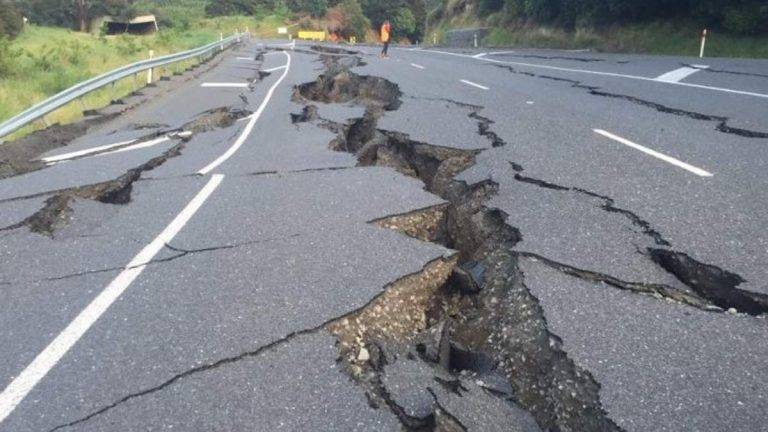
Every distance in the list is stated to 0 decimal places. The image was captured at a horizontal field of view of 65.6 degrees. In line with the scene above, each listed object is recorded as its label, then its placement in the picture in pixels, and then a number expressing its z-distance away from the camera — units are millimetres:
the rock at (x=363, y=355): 3375
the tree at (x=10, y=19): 35500
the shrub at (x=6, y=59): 19109
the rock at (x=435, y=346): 3598
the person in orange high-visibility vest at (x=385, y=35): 23469
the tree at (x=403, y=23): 69312
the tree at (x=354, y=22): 66000
